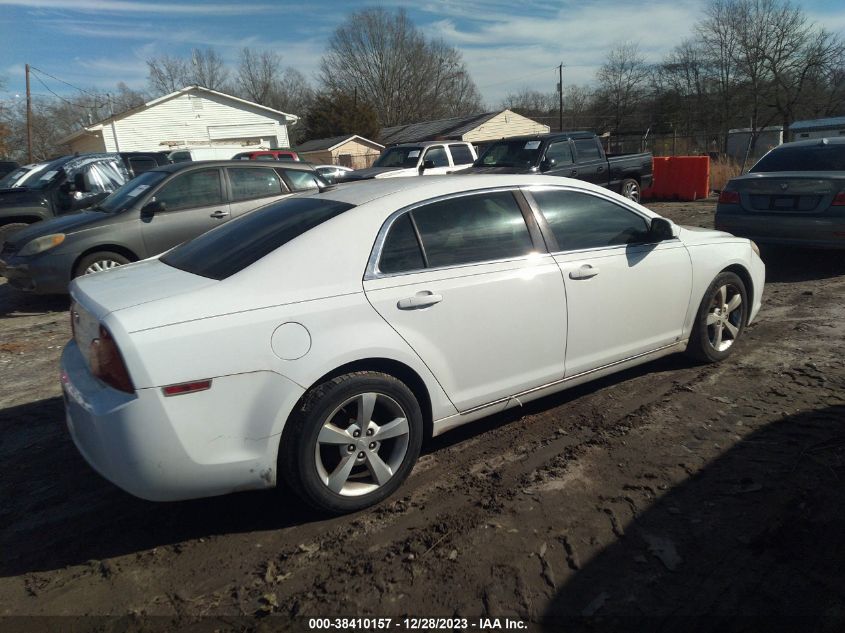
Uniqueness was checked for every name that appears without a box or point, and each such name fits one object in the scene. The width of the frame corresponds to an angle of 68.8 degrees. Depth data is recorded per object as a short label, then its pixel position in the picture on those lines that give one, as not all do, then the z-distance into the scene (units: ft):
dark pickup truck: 40.09
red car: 60.15
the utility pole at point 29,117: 123.75
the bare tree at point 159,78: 211.86
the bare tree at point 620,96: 172.45
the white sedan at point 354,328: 8.66
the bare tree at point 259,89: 232.73
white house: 110.73
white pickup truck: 47.85
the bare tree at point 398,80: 206.18
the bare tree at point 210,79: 222.07
